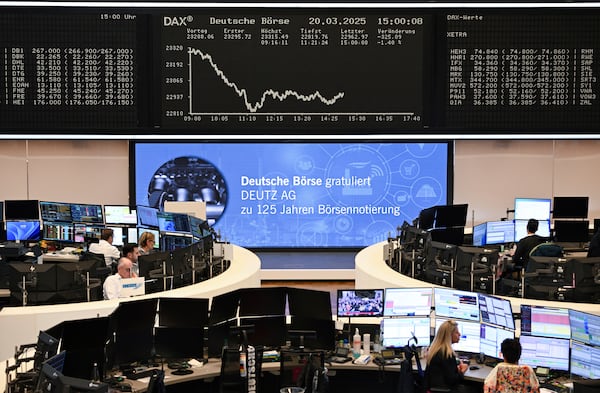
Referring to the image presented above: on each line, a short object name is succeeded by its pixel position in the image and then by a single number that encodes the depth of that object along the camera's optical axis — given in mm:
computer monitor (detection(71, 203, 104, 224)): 12086
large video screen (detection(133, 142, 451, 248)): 13844
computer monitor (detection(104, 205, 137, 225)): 11969
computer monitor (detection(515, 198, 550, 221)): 12344
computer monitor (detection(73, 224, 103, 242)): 11984
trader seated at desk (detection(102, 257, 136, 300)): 8750
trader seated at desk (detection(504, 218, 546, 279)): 10133
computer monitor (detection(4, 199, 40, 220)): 12305
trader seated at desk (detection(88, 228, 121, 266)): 10852
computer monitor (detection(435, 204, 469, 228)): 11398
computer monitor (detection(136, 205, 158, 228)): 11680
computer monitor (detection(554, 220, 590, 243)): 11906
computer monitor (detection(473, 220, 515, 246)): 11375
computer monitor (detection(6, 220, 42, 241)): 12242
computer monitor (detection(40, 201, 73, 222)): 12180
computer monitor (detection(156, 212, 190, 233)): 11367
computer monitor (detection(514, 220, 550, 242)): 11773
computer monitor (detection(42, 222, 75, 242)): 12195
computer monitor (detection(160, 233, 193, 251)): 11375
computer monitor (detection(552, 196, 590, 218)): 12422
